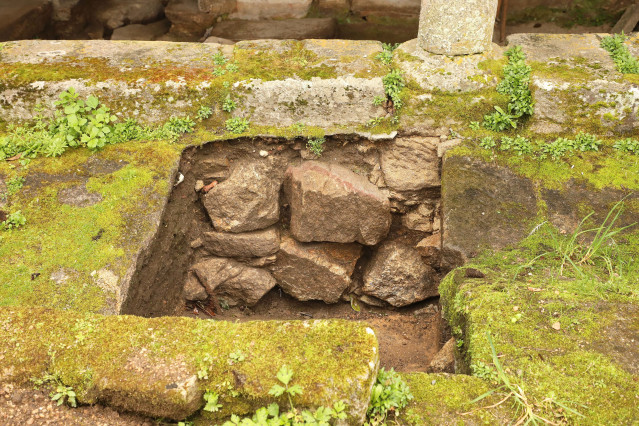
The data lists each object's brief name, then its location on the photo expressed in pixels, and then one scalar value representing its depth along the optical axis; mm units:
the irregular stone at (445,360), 3196
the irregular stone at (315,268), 4598
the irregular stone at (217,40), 6359
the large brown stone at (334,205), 4312
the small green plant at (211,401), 2209
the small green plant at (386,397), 2260
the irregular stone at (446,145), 4191
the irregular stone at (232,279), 4641
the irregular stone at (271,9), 7168
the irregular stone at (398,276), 4617
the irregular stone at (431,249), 4410
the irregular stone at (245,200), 4414
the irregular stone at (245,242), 4547
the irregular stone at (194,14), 7164
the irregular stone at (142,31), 7117
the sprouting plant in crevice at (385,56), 4578
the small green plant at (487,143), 4129
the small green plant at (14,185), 3725
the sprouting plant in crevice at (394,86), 4332
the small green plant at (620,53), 4340
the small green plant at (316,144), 4316
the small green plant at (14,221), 3484
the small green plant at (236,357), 2283
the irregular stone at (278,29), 6750
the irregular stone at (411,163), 4332
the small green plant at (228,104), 4340
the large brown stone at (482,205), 3461
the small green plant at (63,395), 2248
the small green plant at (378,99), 4340
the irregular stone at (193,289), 4637
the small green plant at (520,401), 2242
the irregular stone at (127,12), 7543
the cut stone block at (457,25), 4270
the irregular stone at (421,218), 4531
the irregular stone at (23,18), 6605
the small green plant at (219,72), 4465
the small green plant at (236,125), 4281
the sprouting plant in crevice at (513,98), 4219
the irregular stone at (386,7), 7137
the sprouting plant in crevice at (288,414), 2088
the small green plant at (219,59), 4613
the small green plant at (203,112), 4320
